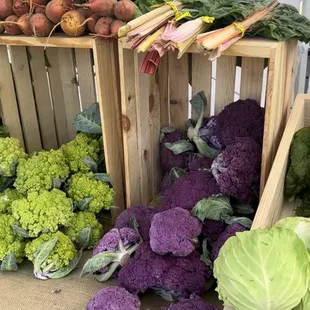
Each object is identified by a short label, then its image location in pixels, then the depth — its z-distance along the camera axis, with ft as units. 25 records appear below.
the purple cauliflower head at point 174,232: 3.70
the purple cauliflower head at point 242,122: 4.43
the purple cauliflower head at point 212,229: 4.07
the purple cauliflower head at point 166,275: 3.72
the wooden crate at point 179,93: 3.77
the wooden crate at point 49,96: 5.00
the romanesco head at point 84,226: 4.54
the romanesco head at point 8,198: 4.53
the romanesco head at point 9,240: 4.28
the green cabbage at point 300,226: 2.74
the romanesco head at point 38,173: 4.48
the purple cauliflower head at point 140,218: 4.30
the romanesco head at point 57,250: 4.19
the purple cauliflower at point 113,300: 3.51
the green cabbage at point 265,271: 2.27
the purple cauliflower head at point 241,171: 4.06
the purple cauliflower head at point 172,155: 5.08
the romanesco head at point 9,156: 4.62
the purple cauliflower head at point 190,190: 4.27
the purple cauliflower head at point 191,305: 3.37
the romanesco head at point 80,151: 4.82
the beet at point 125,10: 4.03
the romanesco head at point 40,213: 4.23
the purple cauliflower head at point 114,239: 4.06
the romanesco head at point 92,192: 4.63
